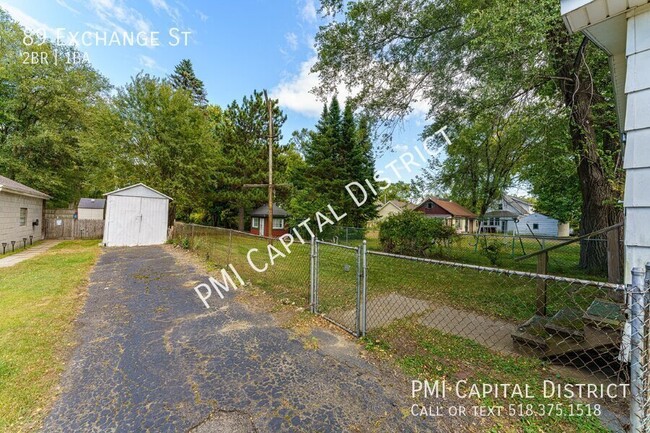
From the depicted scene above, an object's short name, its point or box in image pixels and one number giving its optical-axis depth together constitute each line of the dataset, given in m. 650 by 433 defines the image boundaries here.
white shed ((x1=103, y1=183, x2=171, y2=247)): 11.41
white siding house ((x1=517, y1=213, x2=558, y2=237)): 30.41
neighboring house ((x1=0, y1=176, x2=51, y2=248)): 9.31
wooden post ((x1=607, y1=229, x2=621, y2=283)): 3.33
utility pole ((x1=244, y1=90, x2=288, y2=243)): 10.86
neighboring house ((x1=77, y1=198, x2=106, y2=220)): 20.44
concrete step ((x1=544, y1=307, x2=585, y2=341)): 2.65
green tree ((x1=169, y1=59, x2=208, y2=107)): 31.89
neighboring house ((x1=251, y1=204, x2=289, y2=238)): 19.86
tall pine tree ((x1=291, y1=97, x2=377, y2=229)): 17.42
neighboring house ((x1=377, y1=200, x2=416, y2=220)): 40.84
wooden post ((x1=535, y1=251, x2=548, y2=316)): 3.26
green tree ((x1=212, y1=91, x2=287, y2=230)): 18.19
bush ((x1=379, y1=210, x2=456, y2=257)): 9.88
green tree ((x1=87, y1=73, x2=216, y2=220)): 13.48
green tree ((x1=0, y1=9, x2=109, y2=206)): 13.25
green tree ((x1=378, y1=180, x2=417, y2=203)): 36.90
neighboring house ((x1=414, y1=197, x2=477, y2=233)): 30.81
